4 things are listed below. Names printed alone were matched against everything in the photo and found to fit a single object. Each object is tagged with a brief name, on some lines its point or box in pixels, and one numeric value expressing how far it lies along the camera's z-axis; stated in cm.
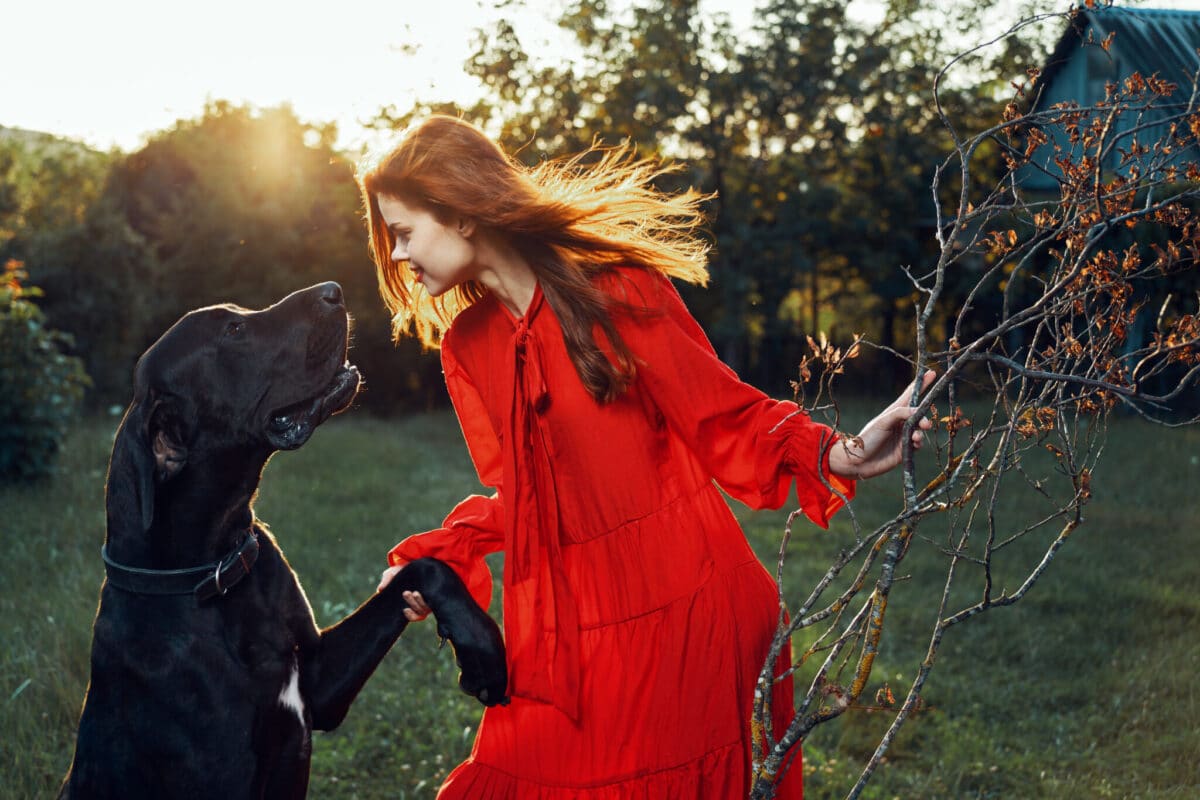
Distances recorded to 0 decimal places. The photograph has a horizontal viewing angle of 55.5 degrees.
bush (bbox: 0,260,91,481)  854
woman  244
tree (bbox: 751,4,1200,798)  183
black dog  241
